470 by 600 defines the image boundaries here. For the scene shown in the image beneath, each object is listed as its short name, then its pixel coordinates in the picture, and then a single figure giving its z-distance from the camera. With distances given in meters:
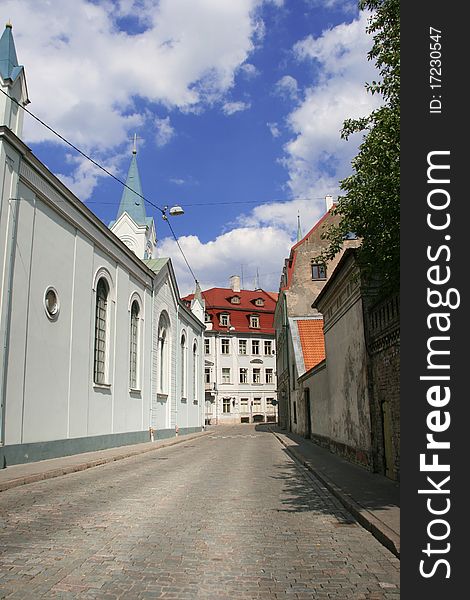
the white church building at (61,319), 14.95
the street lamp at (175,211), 20.77
